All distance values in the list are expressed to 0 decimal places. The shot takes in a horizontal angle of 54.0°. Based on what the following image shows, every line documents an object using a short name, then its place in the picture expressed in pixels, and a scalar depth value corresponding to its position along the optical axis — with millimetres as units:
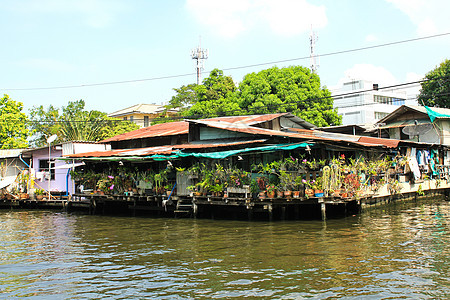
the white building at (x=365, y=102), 62688
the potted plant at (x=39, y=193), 28719
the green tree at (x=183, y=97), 51188
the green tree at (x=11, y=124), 39281
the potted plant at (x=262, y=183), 18517
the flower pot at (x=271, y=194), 17953
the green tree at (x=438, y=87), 43188
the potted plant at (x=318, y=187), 17016
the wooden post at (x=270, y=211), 18072
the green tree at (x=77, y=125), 37375
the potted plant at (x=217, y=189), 19289
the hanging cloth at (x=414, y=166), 24045
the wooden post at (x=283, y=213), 18391
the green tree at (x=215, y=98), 39372
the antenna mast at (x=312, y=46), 60031
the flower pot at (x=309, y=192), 17078
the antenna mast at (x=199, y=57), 61125
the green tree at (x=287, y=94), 37031
